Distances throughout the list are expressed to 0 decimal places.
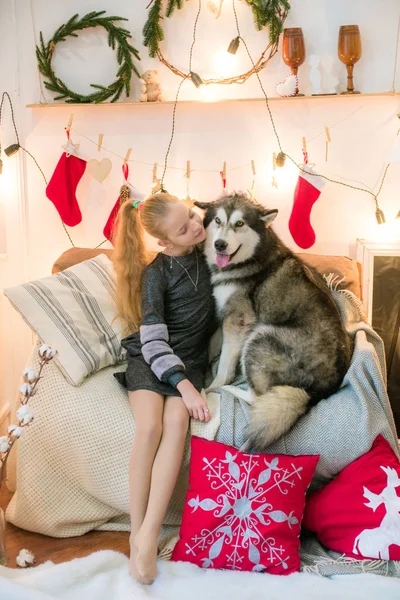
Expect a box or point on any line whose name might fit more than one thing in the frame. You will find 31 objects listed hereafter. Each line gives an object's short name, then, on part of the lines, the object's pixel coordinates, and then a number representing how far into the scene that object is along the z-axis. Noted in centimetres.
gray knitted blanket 209
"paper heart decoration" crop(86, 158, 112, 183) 307
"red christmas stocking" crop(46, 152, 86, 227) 309
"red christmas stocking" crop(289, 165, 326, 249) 296
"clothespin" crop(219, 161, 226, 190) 304
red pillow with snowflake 193
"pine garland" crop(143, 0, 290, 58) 285
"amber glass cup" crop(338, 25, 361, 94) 276
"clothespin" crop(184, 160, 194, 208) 304
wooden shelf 286
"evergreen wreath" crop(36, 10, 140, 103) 298
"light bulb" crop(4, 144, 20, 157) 306
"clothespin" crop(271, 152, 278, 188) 304
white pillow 229
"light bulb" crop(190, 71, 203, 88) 281
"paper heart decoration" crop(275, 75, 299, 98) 287
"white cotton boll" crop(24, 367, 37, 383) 160
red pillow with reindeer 192
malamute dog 220
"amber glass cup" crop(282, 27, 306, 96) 280
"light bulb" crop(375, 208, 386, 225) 295
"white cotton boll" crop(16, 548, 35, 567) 203
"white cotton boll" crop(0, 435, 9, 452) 161
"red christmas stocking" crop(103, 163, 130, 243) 303
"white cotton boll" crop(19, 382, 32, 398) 161
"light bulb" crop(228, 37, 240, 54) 277
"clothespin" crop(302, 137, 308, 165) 299
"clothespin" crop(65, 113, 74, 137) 306
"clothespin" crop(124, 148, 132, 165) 309
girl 198
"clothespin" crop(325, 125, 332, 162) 292
